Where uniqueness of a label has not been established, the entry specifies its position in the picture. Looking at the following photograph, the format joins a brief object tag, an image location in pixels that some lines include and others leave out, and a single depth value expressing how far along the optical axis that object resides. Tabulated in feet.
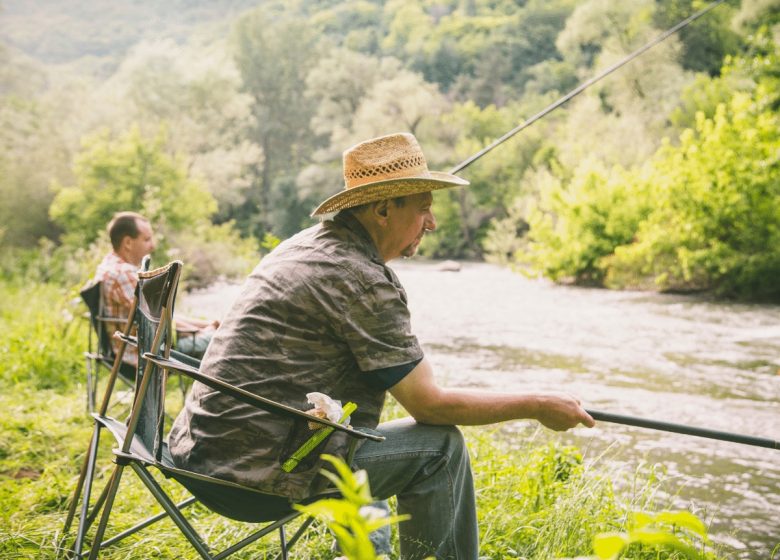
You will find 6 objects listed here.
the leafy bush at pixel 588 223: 55.57
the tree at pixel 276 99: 107.24
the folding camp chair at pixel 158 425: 5.25
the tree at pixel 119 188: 61.67
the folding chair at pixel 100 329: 12.01
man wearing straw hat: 5.77
